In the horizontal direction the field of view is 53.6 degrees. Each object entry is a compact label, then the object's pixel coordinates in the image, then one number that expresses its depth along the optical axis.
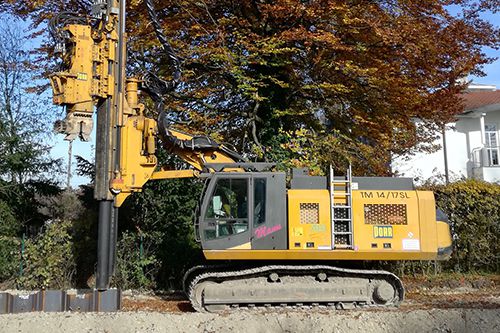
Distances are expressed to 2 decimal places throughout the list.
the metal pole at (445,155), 24.14
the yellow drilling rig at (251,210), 8.43
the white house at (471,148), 24.12
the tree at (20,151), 12.96
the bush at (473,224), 12.36
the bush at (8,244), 11.27
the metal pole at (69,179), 15.98
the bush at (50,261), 10.92
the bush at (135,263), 11.09
